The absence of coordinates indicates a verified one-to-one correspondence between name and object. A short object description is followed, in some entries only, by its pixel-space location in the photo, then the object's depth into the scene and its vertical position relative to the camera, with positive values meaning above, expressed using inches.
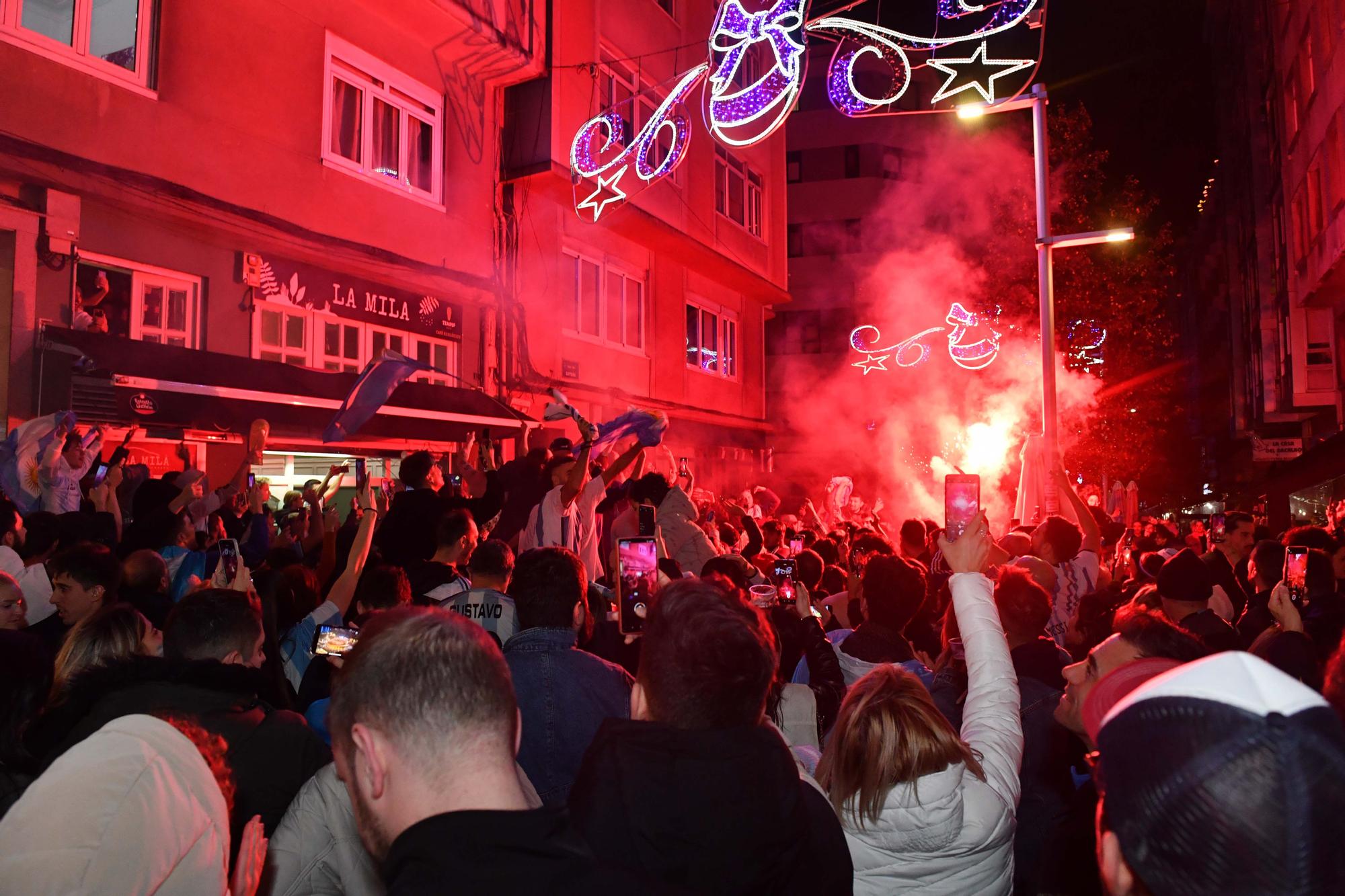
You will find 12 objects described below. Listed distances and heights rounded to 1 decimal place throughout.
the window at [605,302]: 673.0 +147.4
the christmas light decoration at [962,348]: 804.6 +145.6
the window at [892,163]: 1419.8 +502.1
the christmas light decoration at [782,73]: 425.4 +212.4
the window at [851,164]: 1416.1 +498.1
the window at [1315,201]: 810.8 +256.8
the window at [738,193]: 847.7 +284.5
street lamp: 447.5 +123.5
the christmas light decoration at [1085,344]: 891.4 +144.3
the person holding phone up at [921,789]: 106.0 -33.3
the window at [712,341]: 855.1 +145.9
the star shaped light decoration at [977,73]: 429.7 +194.3
